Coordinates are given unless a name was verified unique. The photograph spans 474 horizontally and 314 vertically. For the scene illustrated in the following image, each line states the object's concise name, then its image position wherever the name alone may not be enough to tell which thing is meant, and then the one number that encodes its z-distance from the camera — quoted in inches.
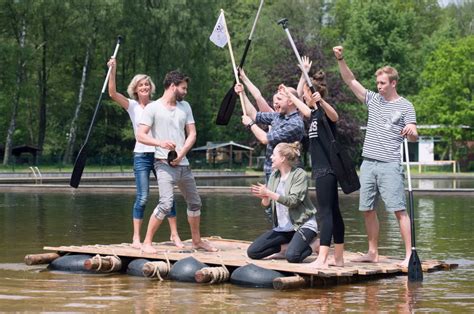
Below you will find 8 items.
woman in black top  430.0
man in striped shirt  446.0
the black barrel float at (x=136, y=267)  447.2
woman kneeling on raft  435.8
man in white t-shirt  464.4
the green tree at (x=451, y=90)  2743.6
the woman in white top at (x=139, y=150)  486.3
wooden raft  415.2
